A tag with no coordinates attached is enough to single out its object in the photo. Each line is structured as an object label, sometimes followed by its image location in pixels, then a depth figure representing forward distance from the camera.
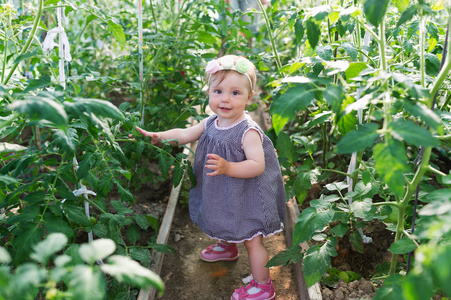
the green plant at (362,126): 1.07
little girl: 1.93
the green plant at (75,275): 0.80
